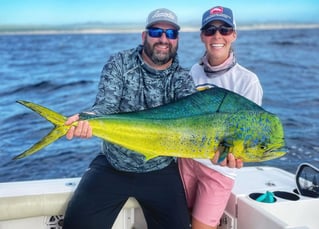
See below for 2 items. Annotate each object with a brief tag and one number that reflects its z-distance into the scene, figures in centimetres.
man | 187
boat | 193
